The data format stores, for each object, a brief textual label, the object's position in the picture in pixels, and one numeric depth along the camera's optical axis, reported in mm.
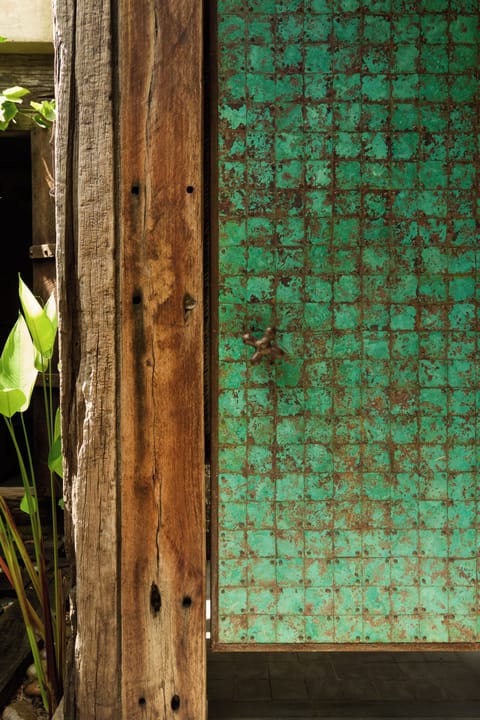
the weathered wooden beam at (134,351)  1446
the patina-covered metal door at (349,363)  1538
